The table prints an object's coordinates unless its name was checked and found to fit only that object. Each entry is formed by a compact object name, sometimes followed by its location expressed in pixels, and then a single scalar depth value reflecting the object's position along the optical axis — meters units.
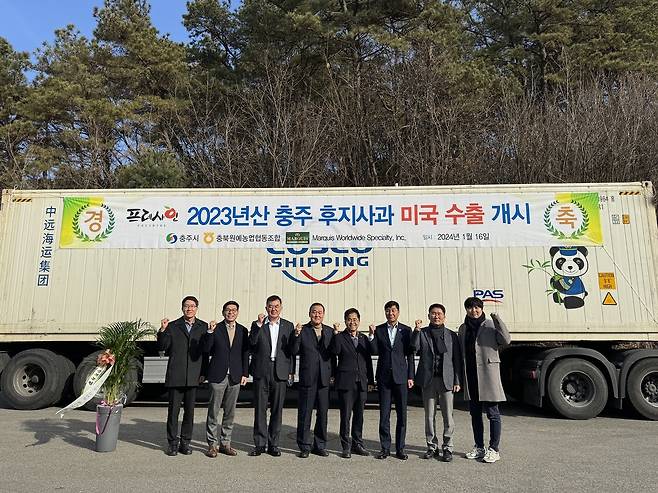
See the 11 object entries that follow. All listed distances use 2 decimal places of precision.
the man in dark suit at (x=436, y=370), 5.70
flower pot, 5.90
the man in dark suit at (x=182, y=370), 5.80
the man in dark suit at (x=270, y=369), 5.85
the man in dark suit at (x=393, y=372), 5.74
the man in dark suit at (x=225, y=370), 5.83
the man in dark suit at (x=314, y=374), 5.87
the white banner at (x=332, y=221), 8.57
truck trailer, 8.27
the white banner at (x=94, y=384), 5.97
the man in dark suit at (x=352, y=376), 5.84
